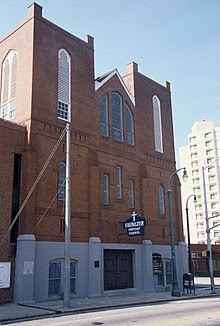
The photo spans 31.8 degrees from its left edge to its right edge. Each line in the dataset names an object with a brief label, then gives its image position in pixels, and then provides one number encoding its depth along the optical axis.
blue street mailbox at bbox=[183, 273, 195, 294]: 26.08
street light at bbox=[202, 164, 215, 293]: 26.82
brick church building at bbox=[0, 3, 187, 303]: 20.97
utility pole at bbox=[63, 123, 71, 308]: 17.44
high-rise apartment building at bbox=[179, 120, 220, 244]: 97.44
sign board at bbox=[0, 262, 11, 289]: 19.45
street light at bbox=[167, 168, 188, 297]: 23.88
